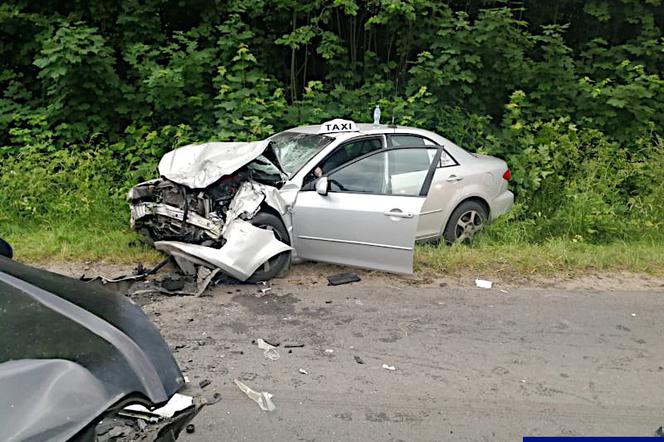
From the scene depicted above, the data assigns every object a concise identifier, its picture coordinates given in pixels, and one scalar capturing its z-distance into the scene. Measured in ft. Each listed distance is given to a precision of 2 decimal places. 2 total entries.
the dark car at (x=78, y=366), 6.02
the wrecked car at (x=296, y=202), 18.88
